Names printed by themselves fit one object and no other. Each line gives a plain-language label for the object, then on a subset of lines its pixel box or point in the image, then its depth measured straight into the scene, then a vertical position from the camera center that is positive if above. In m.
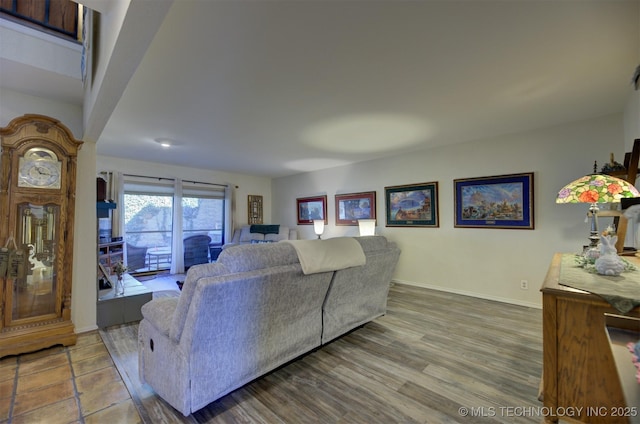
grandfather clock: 2.19 -0.15
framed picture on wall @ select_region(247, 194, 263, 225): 6.93 +0.18
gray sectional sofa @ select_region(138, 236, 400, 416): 1.46 -0.65
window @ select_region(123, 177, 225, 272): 5.22 +0.02
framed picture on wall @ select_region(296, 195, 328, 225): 6.02 +0.16
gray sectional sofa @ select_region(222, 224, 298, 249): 6.22 -0.44
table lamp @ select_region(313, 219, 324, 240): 5.54 -0.22
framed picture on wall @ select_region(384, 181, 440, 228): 4.30 +0.18
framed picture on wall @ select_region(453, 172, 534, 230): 3.45 +0.19
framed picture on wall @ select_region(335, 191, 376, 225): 5.11 +0.18
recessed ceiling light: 3.77 +1.10
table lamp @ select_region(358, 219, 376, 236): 4.63 -0.20
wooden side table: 1.10 -0.66
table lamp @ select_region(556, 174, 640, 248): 1.75 +0.17
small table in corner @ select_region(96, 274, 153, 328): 2.83 -0.99
